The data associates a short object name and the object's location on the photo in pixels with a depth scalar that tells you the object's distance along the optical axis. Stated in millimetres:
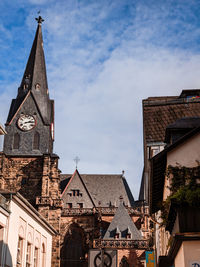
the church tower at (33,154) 41188
